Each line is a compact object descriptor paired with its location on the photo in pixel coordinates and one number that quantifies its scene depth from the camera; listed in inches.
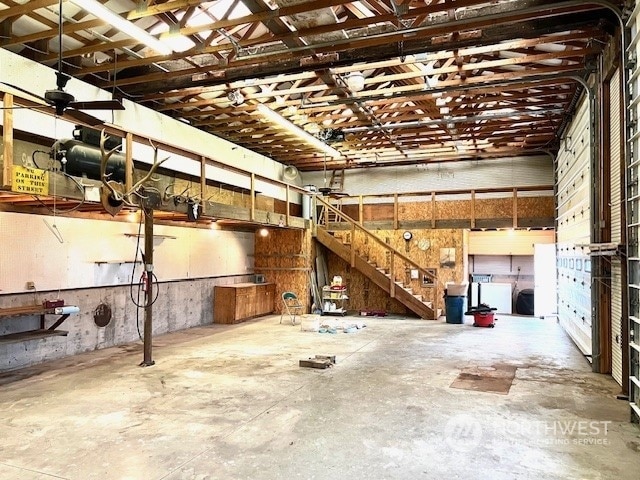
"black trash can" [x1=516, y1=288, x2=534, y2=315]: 476.1
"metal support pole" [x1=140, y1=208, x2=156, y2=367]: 240.2
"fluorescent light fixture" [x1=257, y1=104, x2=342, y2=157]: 325.8
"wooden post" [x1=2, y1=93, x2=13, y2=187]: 165.3
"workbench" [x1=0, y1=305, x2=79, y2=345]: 219.1
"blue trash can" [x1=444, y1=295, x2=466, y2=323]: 406.6
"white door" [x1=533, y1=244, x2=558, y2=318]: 443.8
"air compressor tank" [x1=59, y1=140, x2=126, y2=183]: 200.5
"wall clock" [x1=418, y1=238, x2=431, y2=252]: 480.7
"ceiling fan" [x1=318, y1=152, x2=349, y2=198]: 412.0
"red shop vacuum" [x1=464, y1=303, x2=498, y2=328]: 385.4
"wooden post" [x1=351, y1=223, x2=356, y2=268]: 447.7
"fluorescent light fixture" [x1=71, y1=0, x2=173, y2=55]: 176.6
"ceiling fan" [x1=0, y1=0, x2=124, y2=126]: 133.2
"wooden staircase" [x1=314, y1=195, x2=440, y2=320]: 434.9
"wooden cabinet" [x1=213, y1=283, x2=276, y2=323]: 398.0
